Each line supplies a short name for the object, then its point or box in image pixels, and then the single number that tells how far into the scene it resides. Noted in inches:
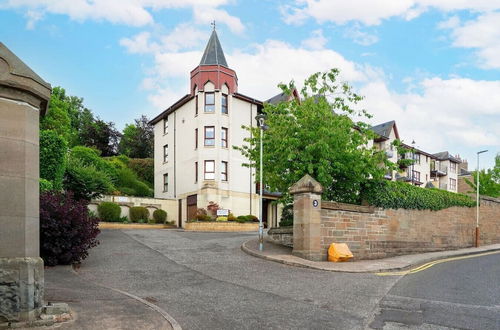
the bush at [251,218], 1230.9
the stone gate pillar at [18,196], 220.4
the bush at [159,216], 1270.9
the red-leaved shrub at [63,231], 430.3
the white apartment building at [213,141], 1311.5
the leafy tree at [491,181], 1901.9
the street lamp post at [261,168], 614.5
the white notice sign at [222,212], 1192.3
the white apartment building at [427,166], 2117.4
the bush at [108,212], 1101.7
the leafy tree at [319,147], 641.6
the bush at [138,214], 1208.8
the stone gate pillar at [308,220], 565.9
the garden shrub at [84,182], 978.1
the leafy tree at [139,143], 1991.9
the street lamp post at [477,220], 1013.8
